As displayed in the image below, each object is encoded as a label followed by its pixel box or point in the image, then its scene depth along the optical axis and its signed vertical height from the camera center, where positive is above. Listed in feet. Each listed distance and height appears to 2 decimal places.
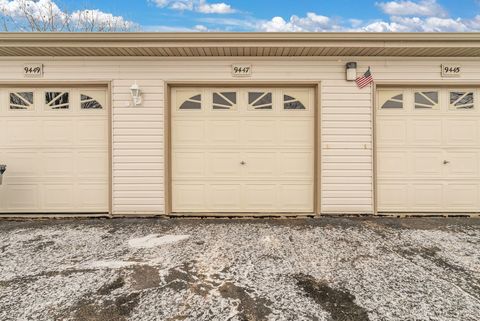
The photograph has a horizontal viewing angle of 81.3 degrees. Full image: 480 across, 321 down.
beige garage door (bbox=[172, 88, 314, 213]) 15.66 +1.23
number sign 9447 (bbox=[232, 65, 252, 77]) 15.23 +4.96
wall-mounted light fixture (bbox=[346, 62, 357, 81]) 14.85 +4.84
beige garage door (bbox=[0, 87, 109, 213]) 15.42 +0.66
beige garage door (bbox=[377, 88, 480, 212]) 15.47 +0.82
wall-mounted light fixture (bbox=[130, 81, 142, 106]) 14.75 +3.61
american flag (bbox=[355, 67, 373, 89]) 15.01 +4.35
